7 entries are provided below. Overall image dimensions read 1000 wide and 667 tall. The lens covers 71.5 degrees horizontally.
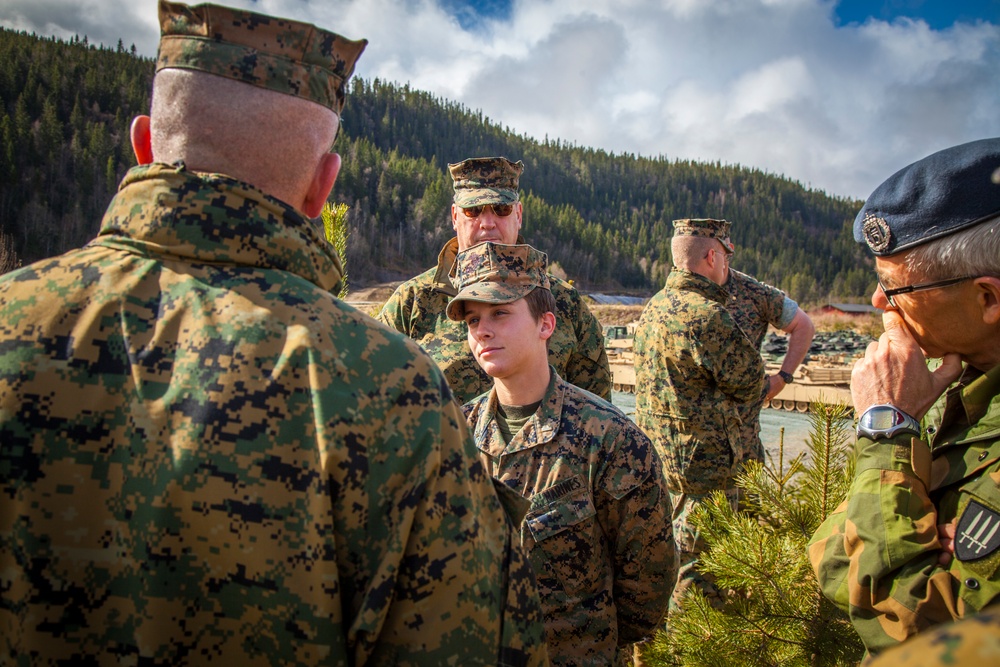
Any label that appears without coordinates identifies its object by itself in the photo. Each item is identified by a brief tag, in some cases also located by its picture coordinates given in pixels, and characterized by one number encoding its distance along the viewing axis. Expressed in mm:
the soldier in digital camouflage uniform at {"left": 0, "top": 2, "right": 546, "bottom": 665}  1157
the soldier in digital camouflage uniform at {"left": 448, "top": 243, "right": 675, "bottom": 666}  2363
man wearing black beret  1522
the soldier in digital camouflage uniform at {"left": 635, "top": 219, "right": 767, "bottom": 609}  4391
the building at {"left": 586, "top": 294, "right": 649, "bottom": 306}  73100
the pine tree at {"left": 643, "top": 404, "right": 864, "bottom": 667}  2004
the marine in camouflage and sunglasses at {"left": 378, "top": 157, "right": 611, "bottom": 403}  3855
